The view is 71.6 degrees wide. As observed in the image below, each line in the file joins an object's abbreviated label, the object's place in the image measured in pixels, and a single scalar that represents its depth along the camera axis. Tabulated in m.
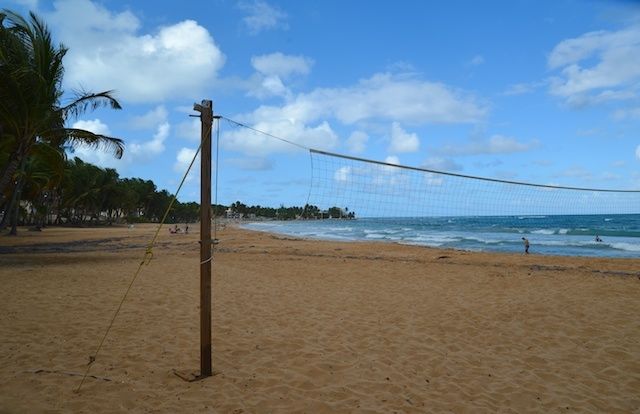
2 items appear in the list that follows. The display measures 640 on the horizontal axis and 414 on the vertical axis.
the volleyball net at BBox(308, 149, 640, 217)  6.21
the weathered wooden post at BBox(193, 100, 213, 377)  3.42
